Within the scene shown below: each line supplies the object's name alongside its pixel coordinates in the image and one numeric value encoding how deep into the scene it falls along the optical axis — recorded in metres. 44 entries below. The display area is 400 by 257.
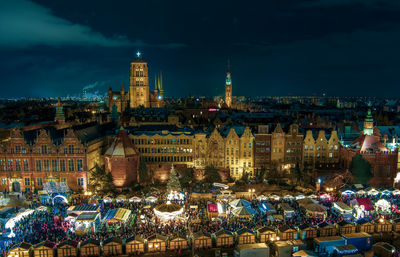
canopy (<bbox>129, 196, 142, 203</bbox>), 60.59
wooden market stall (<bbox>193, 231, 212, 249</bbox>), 44.41
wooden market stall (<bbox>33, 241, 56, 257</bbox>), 41.59
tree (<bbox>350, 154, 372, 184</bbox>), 70.06
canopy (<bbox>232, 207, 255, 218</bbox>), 51.62
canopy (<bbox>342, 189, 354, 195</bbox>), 63.80
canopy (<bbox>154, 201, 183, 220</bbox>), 50.86
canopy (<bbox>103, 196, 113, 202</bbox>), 60.82
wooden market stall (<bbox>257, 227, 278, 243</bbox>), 45.53
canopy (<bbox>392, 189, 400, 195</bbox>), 64.12
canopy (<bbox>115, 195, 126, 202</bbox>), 60.69
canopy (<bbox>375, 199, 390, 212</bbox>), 54.99
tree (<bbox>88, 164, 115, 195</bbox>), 66.00
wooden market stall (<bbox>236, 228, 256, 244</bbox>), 44.89
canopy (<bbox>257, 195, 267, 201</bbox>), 61.53
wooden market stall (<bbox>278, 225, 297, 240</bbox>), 46.12
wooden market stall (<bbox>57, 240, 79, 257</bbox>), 42.00
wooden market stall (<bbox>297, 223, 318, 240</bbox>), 47.03
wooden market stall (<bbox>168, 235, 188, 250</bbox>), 44.16
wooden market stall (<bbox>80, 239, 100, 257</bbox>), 42.41
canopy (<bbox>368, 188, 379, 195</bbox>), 63.66
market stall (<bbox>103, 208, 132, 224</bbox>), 49.22
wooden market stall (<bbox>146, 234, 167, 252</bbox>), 43.91
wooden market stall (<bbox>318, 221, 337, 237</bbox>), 47.41
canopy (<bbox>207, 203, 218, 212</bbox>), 53.50
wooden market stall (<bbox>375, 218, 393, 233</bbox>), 49.19
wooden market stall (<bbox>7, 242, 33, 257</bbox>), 40.75
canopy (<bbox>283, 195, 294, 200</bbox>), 62.16
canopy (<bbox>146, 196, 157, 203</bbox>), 60.26
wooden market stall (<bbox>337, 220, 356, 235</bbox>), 47.91
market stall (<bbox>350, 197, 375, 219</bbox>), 54.06
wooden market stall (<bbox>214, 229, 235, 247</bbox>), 44.97
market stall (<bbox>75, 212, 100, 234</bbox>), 47.75
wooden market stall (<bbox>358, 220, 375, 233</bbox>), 48.72
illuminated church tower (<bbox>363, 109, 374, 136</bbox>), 78.14
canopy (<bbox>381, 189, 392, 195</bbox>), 63.98
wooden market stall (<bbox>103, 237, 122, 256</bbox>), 42.91
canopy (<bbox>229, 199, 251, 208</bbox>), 54.02
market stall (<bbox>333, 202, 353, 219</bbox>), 52.59
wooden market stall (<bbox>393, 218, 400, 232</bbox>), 49.66
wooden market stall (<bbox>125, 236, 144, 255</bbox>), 43.28
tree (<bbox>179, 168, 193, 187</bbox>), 68.81
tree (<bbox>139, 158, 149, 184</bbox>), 71.06
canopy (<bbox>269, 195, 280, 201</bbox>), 61.53
